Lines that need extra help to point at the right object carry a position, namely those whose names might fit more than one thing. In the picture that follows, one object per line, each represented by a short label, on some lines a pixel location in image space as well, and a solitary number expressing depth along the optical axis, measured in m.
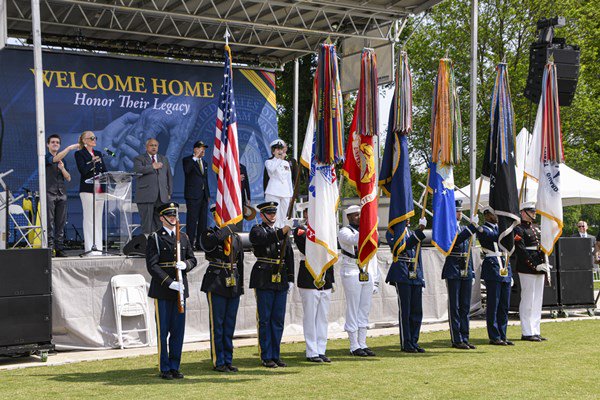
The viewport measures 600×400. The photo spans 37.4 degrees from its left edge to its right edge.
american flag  9.70
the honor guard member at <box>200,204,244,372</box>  9.41
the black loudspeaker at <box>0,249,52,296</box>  10.18
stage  11.37
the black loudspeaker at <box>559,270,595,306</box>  14.95
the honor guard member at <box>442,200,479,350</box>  11.27
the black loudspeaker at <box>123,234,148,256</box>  11.85
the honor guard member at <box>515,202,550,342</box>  11.96
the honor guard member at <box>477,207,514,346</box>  11.62
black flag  11.02
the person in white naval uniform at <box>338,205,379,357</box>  10.56
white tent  18.60
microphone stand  12.39
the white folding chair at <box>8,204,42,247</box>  12.90
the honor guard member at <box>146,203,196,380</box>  8.91
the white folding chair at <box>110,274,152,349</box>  11.70
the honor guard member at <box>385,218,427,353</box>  10.86
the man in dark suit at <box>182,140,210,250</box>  14.73
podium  12.79
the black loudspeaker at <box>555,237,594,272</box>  14.92
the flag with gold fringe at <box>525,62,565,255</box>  11.54
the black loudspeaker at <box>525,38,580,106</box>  12.41
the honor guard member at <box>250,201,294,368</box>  9.68
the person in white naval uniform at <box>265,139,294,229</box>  14.16
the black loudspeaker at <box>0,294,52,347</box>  10.15
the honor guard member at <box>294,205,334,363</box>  10.09
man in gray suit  14.05
